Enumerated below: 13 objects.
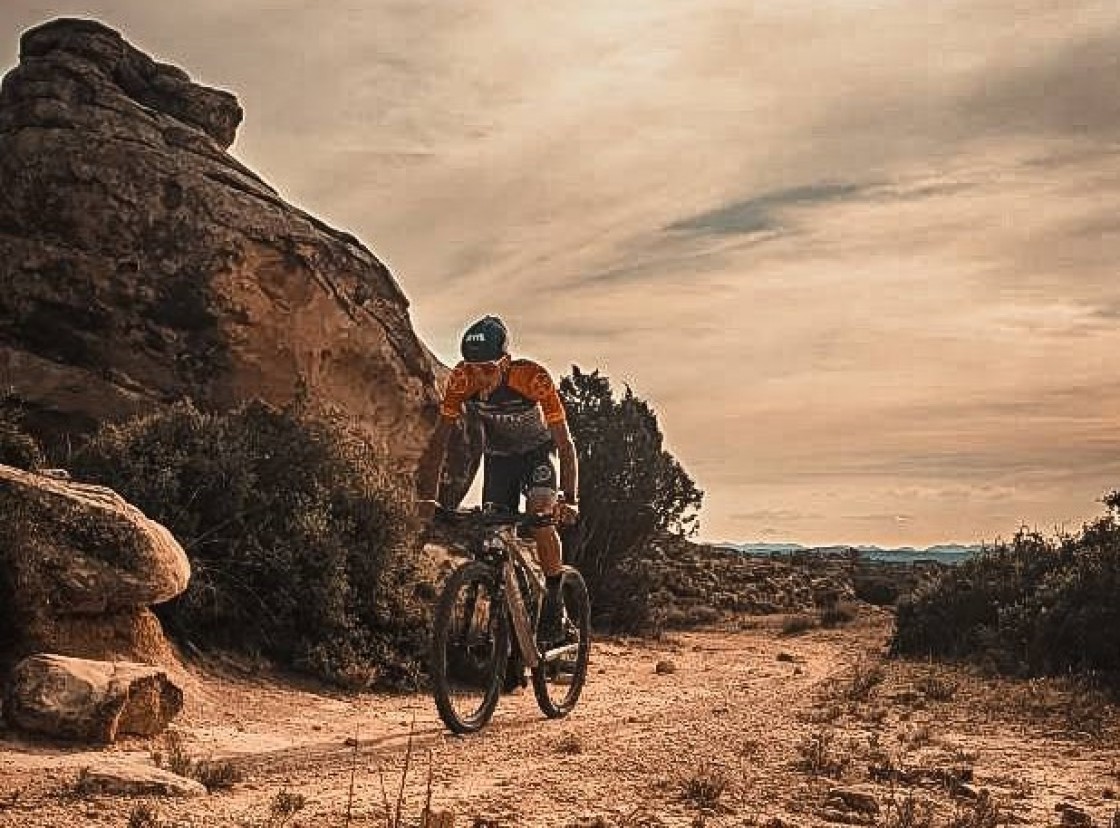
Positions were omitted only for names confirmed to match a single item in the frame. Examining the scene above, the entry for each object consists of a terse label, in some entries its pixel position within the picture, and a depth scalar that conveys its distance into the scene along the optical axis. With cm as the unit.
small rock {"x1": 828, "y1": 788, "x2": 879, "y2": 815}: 552
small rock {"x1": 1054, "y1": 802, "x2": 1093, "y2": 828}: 544
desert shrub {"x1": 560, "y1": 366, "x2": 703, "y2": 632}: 1809
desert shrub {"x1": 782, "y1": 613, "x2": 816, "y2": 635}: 1947
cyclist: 820
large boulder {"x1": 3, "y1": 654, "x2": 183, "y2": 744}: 648
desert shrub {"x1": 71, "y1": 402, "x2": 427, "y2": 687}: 1002
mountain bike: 748
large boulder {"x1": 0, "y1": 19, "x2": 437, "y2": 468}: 1341
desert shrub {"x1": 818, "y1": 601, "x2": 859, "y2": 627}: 2100
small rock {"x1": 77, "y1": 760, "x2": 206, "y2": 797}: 535
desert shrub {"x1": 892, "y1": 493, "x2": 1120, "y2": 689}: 1152
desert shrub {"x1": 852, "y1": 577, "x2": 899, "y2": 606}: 2541
